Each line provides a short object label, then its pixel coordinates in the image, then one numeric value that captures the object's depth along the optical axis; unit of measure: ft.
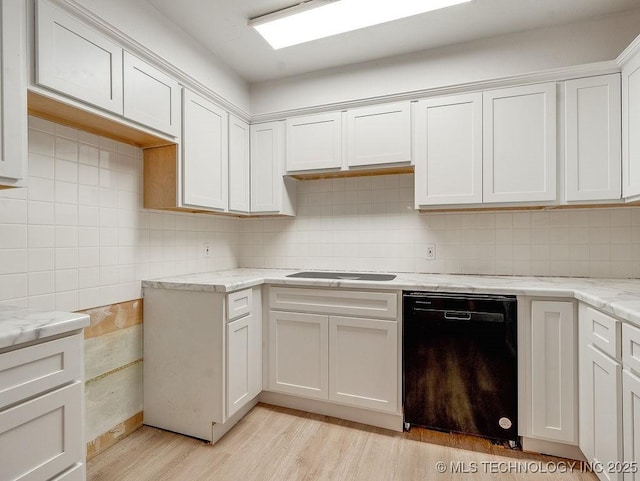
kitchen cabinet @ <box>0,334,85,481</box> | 3.32
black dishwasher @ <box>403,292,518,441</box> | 6.19
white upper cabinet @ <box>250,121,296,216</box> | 8.95
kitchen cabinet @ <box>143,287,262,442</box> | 6.47
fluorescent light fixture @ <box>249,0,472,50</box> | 6.30
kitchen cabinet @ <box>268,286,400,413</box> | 6.87
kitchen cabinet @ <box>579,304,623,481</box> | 4.60
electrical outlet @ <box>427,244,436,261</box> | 8.50
